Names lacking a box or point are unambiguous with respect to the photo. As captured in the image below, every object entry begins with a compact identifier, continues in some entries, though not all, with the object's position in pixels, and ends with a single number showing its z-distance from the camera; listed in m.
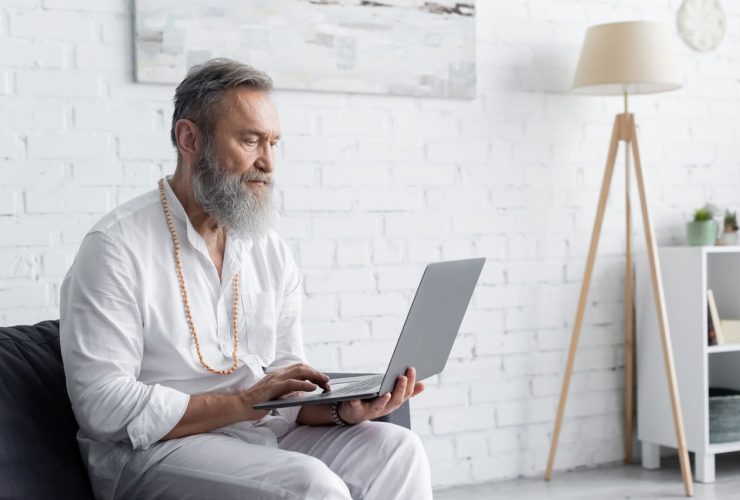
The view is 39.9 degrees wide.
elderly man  1.95
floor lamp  3.56
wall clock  4.13
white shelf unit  3.73
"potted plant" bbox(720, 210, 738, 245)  3.93
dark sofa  1.96
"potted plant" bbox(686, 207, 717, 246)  3.87
